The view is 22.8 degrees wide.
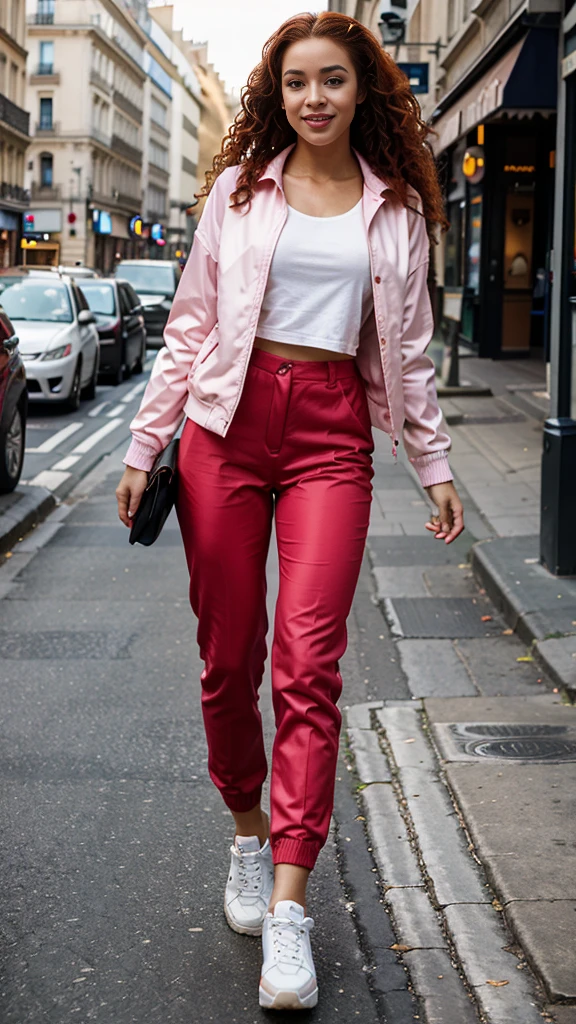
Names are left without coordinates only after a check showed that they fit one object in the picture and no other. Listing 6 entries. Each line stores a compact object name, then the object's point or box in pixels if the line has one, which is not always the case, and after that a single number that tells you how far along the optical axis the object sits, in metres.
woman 3.04
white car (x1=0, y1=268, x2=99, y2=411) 16.86
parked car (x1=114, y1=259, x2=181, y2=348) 30.89
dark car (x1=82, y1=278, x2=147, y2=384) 21.52
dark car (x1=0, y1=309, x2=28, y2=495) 9.97
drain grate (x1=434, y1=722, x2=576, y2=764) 4.68
